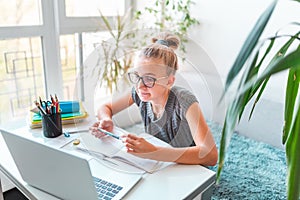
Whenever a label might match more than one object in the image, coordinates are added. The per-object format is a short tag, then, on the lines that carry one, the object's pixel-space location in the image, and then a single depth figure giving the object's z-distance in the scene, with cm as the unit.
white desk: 79
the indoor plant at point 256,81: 47
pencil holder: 110
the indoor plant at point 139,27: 214
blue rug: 142
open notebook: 94
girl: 96
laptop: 69
